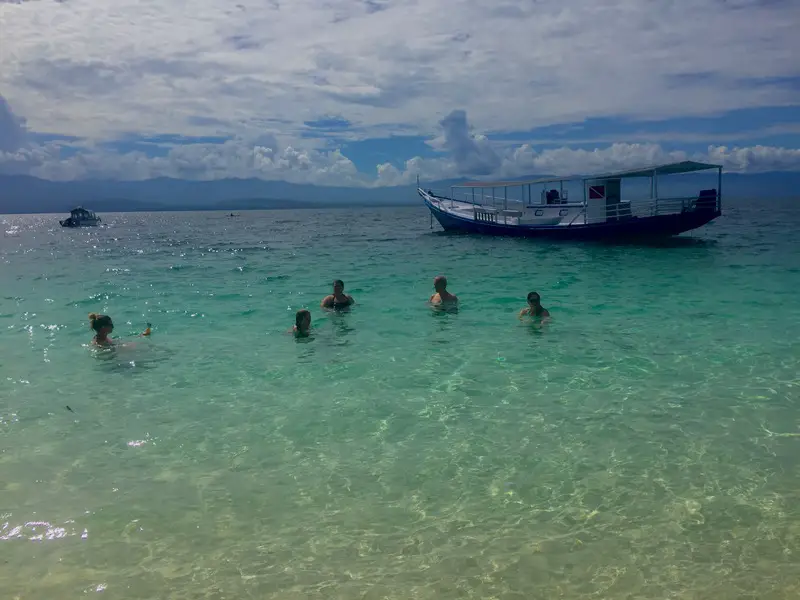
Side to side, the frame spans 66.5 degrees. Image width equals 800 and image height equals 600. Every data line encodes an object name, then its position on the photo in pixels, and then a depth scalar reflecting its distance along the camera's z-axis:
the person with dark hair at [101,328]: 11.70
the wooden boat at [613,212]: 36.25
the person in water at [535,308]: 13.15
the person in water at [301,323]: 12.48
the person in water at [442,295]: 15.28
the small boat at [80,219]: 96.50
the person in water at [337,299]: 15.08
